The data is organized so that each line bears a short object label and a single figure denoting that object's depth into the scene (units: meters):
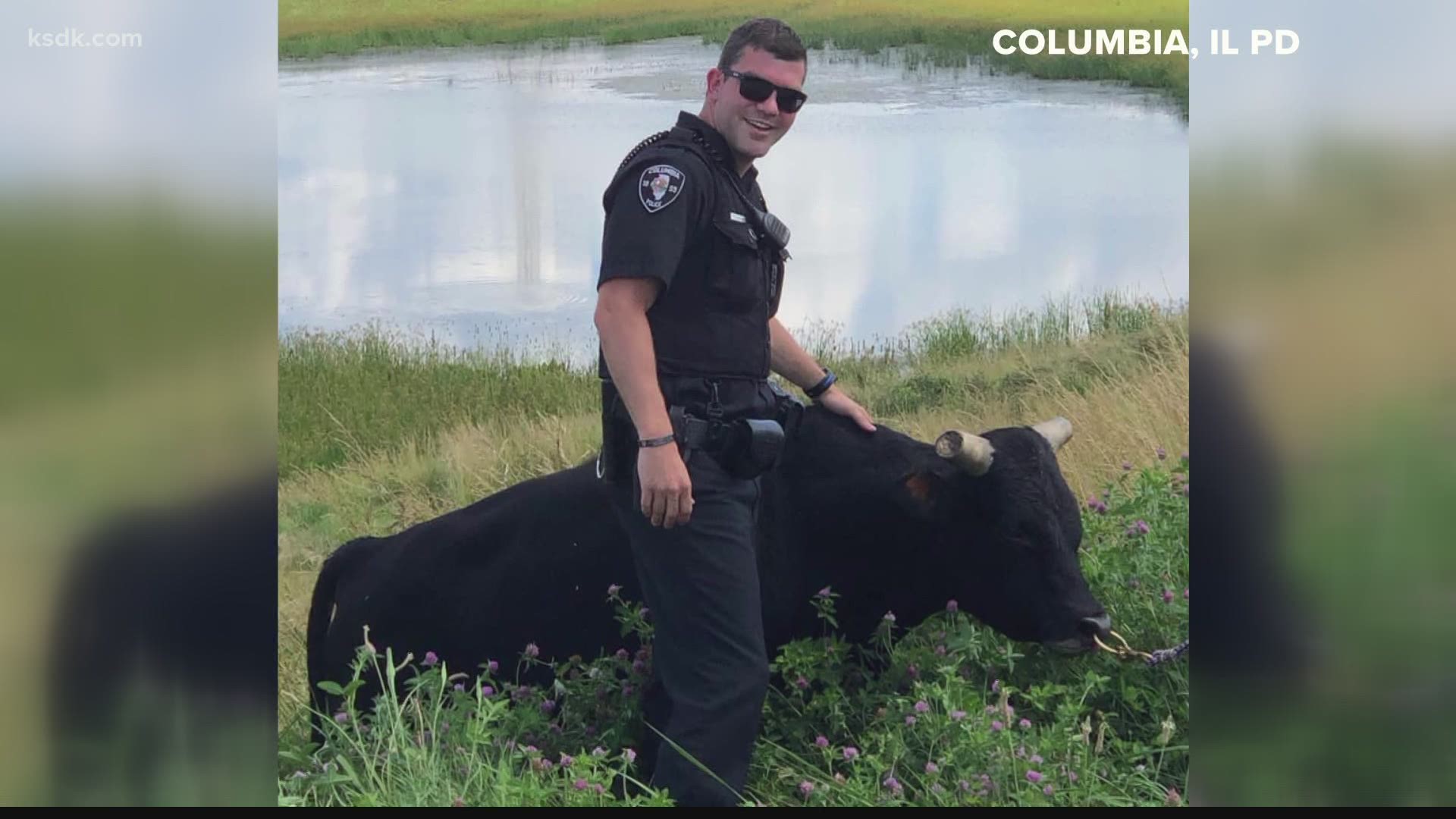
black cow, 5.80
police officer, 5.05
